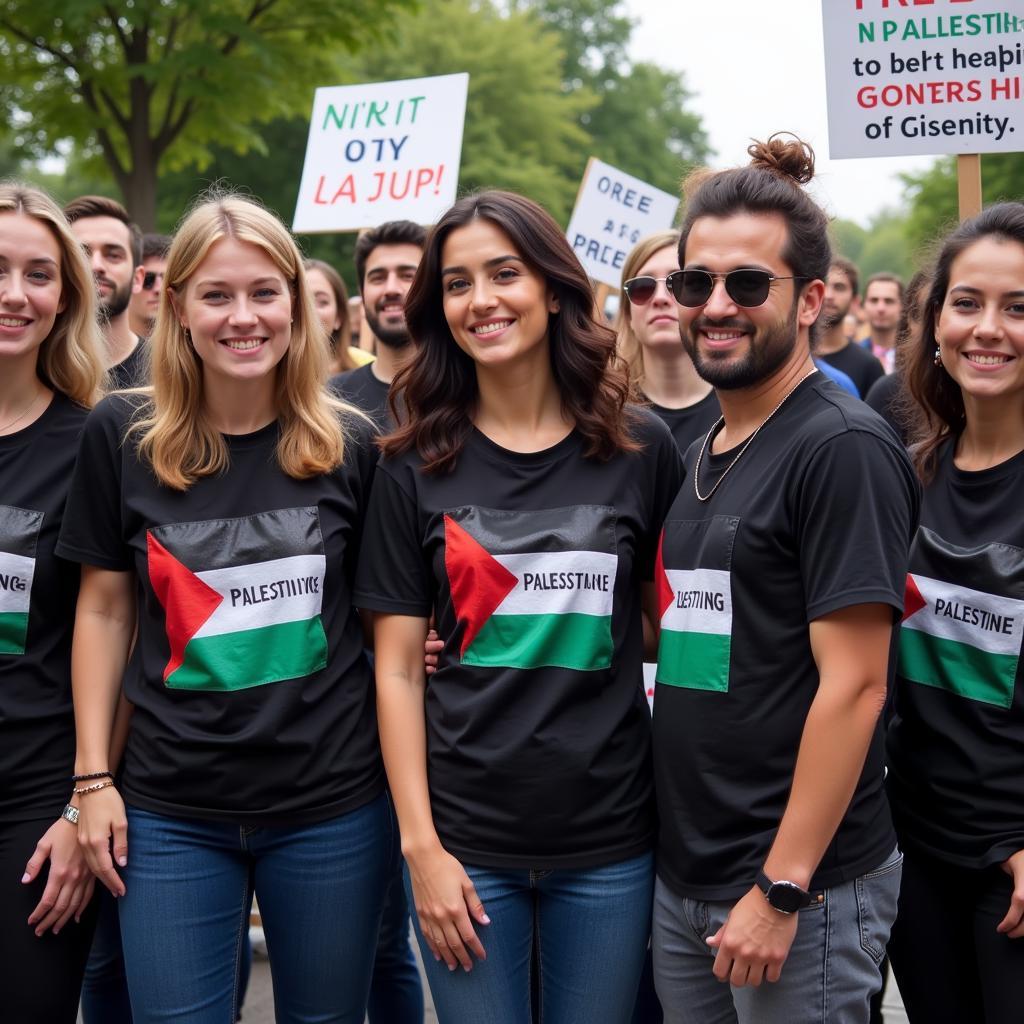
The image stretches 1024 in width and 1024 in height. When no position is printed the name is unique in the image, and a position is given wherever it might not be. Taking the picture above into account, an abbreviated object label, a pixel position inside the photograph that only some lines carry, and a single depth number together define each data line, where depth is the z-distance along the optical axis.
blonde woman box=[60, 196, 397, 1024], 2.71
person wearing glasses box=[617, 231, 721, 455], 4.18
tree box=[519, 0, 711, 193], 41.66
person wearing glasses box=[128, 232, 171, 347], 5.18
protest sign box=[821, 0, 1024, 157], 3.76
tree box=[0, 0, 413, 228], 13.59
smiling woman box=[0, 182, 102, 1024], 2.82
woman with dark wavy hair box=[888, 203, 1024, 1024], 2.55
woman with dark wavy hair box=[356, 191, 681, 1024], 2.58
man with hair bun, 2.27
